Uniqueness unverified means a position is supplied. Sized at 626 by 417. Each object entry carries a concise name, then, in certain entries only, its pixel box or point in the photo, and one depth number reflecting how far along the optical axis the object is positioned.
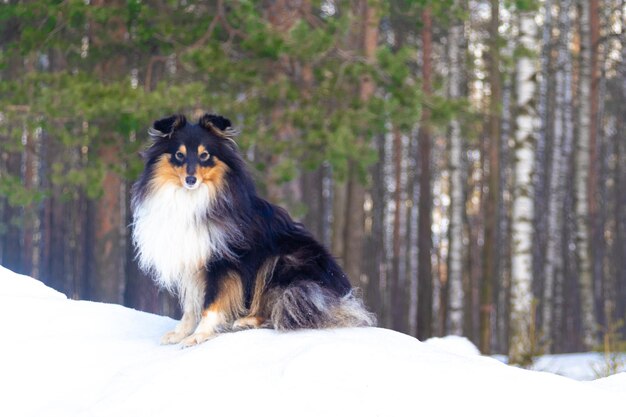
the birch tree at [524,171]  13.38
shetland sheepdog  6.05
